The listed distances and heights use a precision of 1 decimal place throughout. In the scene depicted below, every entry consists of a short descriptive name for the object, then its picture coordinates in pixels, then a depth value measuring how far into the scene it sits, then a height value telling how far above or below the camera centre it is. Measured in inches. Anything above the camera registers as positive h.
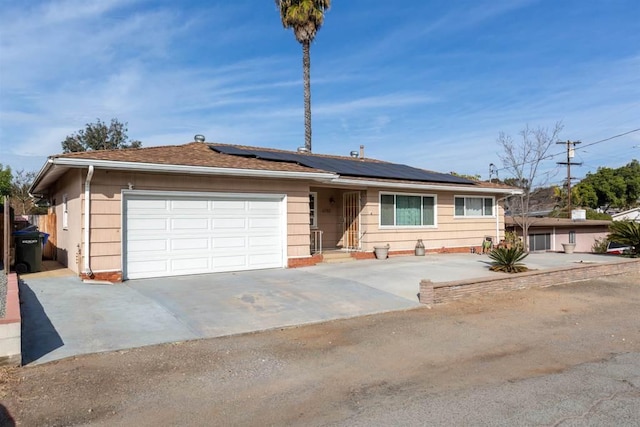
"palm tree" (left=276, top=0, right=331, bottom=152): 926.4 +419.3
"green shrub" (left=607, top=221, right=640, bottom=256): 663.1 -15.7
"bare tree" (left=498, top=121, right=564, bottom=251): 861.2 +66.8
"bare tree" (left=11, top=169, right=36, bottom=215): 1306.6 +96.8
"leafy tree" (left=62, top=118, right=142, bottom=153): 1567.4 +293.0
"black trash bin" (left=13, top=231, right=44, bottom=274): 426.9 -23.6
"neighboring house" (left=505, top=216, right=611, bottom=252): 989.8 -19.6
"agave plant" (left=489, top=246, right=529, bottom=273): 494.3 -38.6
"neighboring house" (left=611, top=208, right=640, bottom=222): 1481.2 +27.8
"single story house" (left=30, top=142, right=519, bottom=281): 408.8 +18.8
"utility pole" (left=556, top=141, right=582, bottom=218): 1351.4 +200.5
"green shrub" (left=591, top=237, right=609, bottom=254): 1051.7 -51.8
